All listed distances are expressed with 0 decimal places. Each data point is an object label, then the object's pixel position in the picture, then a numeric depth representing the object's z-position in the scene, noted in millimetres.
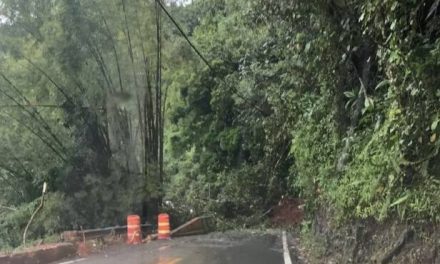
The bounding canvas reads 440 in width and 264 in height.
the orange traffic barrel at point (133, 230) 18452
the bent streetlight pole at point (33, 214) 19609
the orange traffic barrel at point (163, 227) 19578
